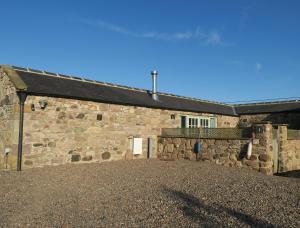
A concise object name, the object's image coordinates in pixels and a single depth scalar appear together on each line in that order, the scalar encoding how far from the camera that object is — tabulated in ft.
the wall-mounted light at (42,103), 40.45
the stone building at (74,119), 39.65
